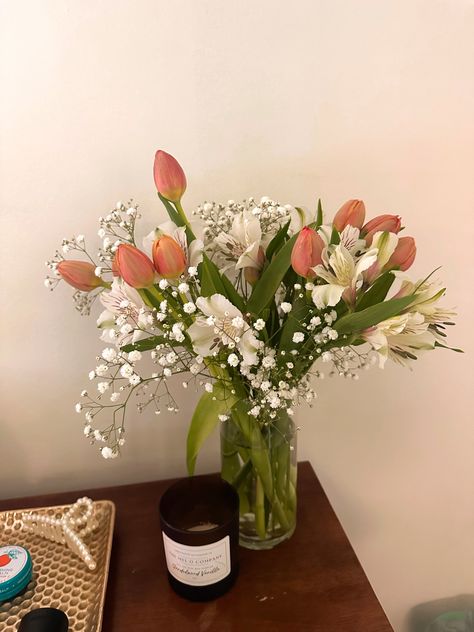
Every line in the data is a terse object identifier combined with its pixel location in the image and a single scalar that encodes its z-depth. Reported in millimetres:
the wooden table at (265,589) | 653
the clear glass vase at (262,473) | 687
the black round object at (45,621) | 586
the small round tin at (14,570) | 670
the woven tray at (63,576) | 664
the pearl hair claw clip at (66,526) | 763
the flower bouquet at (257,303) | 539
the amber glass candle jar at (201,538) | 644
